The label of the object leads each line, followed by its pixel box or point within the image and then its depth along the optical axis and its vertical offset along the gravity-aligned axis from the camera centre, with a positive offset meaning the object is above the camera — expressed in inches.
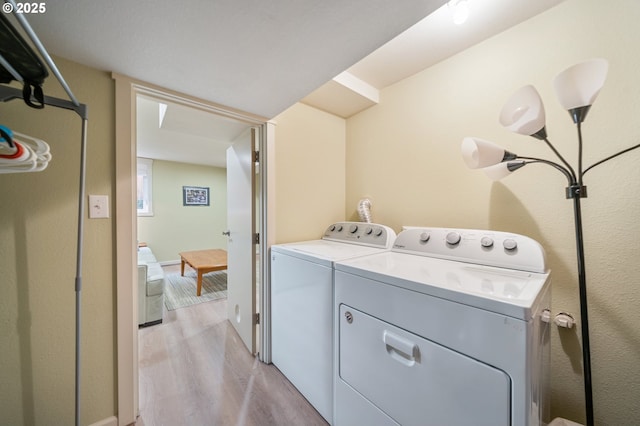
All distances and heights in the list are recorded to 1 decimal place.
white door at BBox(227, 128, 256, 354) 71.2 -7.4
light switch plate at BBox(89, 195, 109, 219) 44.4 +2.6
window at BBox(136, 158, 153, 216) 181.0 +25.0
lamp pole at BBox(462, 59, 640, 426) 32.7 +15.6
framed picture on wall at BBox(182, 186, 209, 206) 199.9 +20.3
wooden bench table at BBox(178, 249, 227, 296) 123.3 -26.9
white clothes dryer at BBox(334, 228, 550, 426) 24.6 -16.5
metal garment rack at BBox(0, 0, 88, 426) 35.1 -0.7
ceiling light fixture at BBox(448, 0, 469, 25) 45.1 +42.5
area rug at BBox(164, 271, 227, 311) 116.3 -43.0
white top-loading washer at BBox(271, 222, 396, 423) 48.2 -21.9
